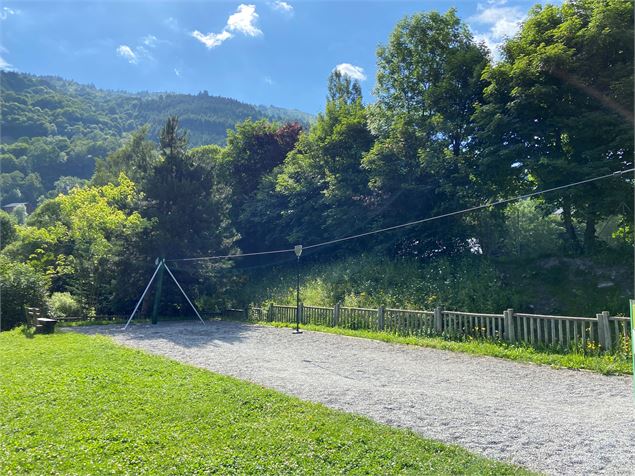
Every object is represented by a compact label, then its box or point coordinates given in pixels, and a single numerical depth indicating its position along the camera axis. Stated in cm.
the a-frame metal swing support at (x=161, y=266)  1867
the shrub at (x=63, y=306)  1778
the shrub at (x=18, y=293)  1625
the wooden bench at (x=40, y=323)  1359
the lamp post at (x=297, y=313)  1438
